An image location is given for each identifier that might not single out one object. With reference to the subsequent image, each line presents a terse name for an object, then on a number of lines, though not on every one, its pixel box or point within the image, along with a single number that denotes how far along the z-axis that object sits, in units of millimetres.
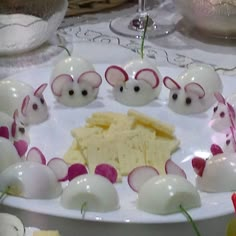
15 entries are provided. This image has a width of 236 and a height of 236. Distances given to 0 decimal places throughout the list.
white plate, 480
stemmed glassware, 902
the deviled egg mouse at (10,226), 452
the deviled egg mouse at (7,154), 533
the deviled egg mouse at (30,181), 502
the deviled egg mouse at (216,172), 521
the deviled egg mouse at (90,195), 488
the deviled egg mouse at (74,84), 679
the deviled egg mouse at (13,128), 592
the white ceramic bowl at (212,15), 831
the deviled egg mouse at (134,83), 684
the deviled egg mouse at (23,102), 642
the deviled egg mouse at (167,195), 482
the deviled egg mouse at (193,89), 669
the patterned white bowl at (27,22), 824
